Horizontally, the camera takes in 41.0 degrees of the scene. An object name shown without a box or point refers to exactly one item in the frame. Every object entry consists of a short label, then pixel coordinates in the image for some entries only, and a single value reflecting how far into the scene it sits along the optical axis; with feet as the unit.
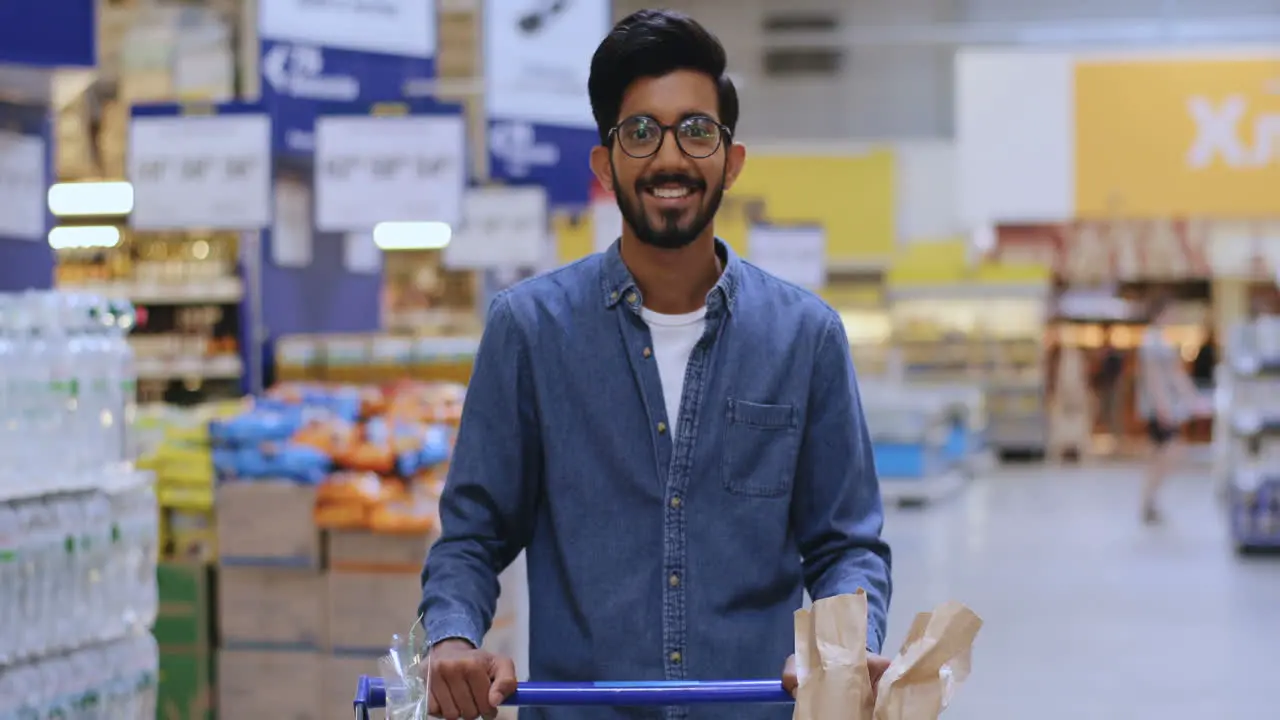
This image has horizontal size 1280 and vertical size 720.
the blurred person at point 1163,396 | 43.47
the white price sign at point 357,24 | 26.99
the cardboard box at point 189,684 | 18.88
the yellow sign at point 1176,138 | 41.42
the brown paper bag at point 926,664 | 5.81
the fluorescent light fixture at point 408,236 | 44.16
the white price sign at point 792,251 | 46.47
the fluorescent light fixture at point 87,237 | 36.14
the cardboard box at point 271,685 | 18.57
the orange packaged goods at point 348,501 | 18.26
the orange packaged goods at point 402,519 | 18.10
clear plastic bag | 6.40
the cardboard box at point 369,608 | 18.16
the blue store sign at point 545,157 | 32.99
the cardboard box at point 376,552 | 18.26
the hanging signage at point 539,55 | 30.14
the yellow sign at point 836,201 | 64.85
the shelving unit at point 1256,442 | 38.70
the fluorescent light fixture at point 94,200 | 35.55
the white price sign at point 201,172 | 25.96
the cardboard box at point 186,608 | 18.86
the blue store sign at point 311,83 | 27.30
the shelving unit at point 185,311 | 33.73
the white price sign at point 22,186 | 19.26
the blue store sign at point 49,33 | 16.40
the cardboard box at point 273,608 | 18.54
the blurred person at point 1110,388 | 78.28
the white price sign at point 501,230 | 36.86
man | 6.92
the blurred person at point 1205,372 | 76.74
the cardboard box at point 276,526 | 18.52
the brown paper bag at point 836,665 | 5.86
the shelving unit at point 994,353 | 75.36
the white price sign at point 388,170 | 26.76
